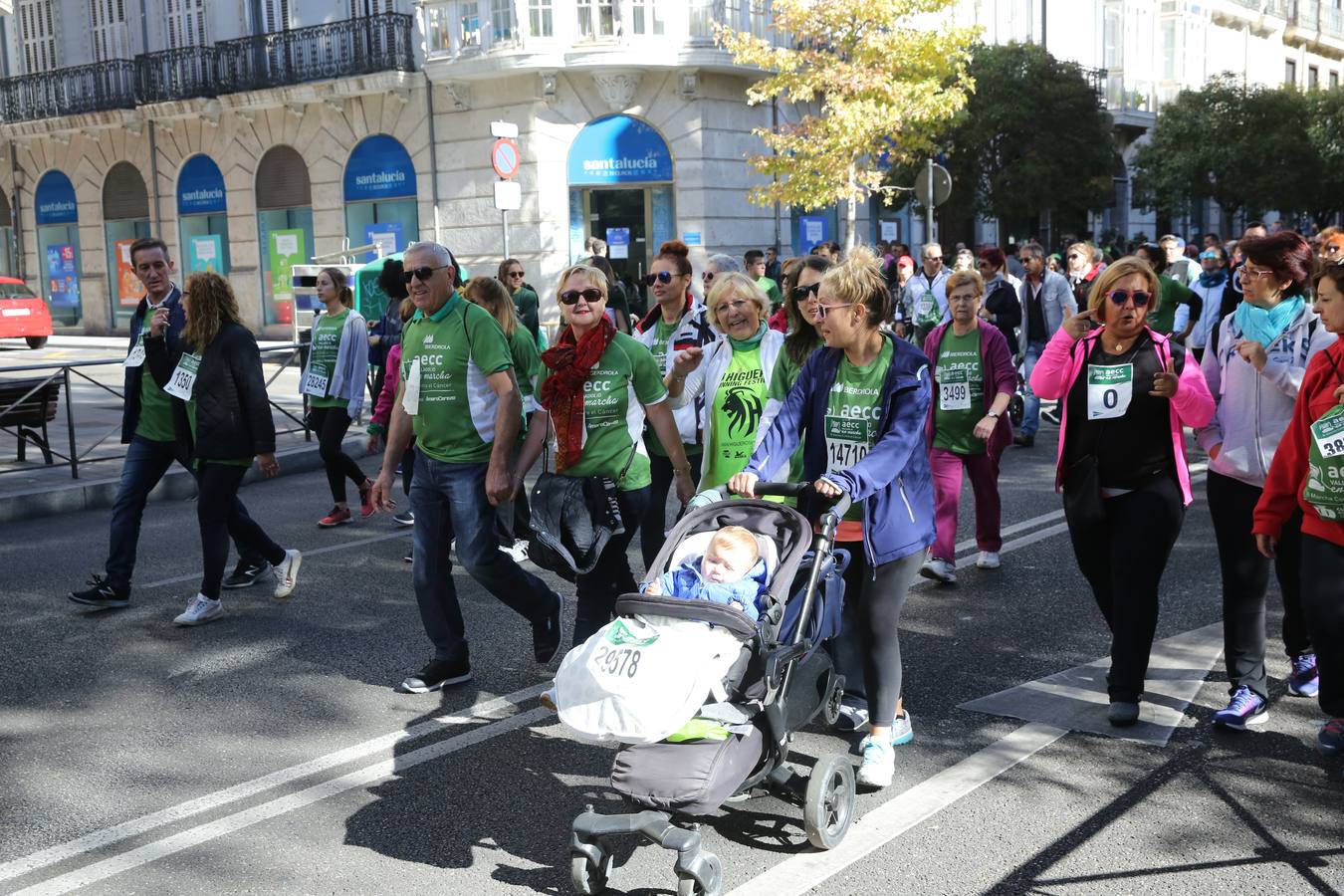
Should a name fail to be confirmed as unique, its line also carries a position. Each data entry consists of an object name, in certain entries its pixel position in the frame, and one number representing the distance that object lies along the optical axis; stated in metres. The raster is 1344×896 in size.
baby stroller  3.78
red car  28.72
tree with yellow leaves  22.69
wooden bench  12.02
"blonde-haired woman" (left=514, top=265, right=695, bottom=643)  5.64
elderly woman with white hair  6.00
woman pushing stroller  4.66
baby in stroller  4.17
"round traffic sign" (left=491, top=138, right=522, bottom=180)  16.55
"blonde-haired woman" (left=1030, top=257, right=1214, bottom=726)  5.17
